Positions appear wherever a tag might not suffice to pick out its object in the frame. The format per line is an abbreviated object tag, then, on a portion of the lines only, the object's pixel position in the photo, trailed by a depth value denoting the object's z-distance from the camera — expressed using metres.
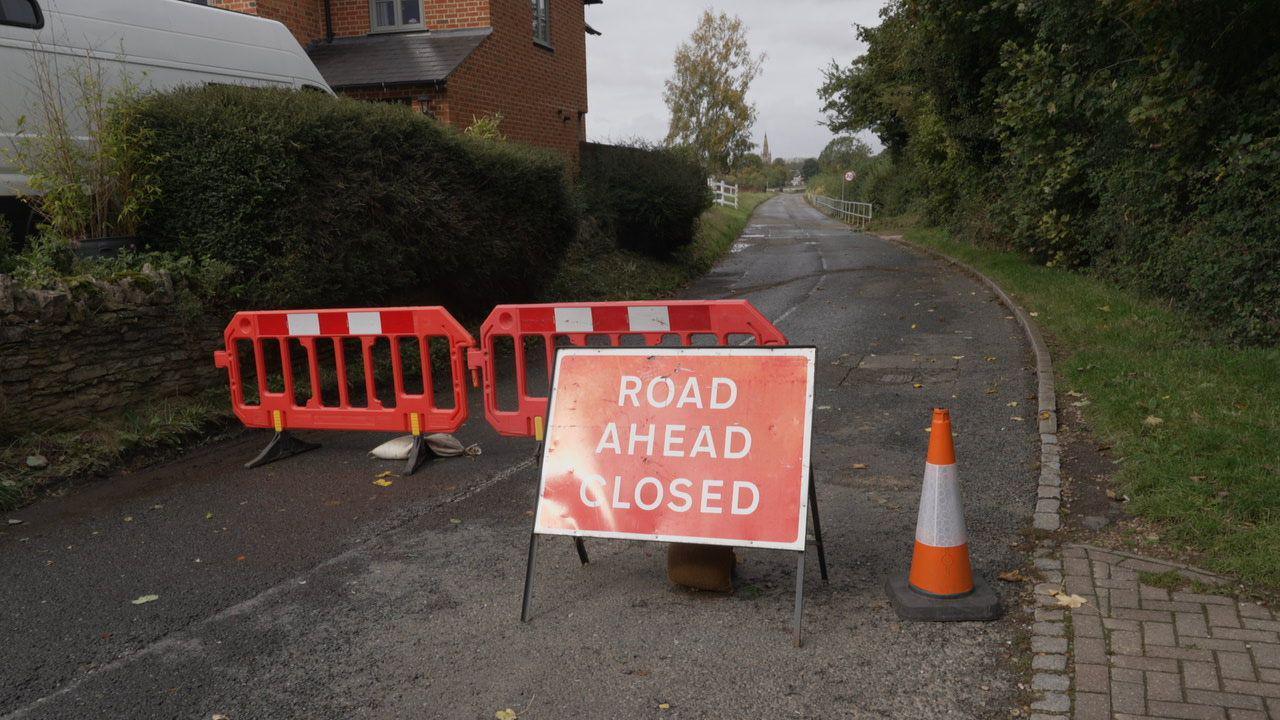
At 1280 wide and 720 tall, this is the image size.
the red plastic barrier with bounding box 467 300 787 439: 5.74
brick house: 14.96
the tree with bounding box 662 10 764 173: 48.38
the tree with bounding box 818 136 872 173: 67.90
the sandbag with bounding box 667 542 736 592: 4.25
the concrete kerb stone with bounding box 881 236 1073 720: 3.28
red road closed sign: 3.96
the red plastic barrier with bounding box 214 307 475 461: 6.58
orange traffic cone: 3.91
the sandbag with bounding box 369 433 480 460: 6.82
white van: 7.96
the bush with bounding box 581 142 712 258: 19.86
